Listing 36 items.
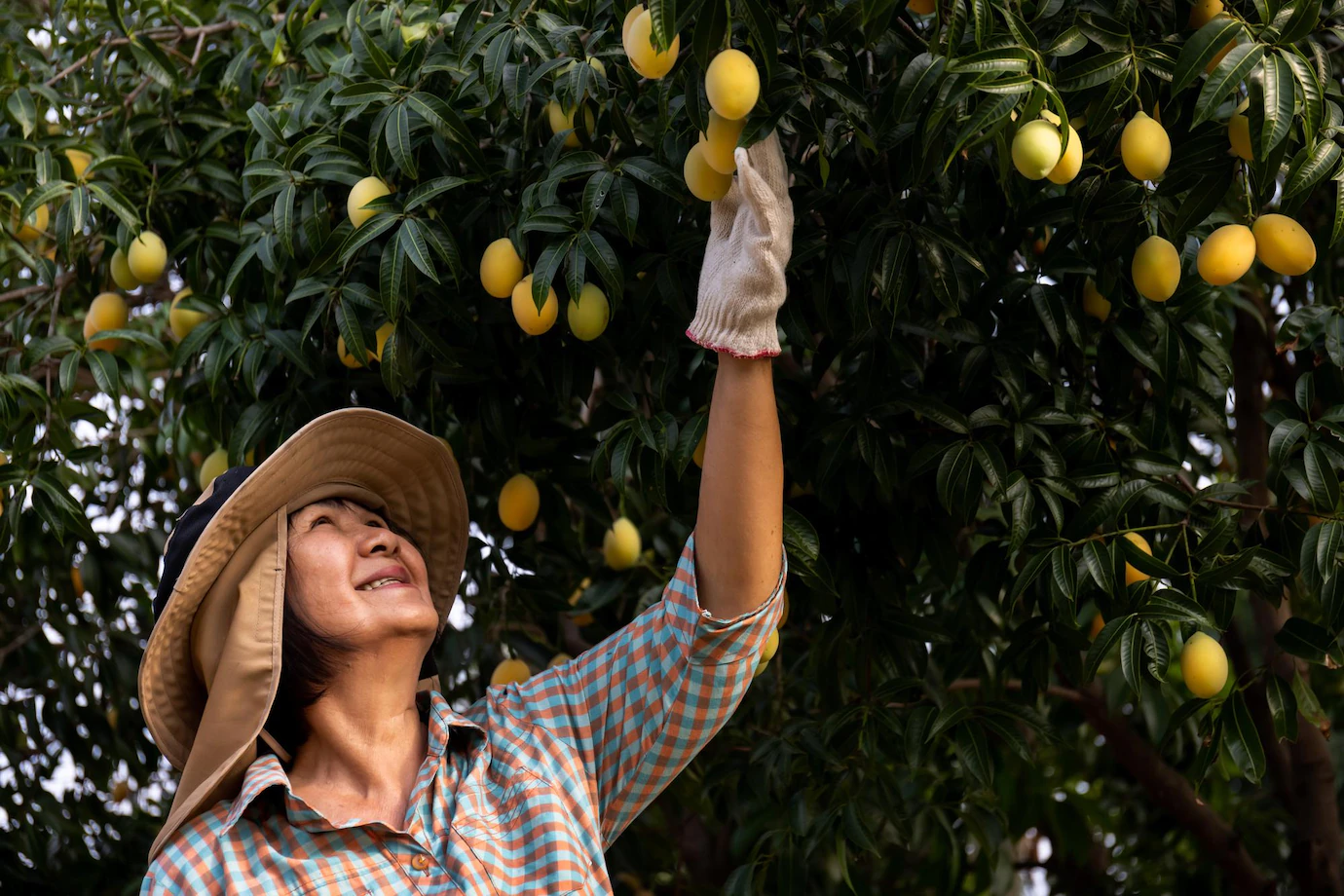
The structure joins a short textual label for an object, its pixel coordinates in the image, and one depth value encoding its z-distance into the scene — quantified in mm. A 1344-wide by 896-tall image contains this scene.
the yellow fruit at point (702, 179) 1872
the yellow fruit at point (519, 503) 2594
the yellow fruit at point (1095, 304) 2412
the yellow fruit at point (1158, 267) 2164
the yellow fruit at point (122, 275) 2791
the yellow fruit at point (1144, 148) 1918
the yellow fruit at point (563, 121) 2293
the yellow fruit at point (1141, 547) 2309
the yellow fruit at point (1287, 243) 2121
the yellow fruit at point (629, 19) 1828
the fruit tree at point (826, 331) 2008
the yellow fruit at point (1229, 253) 2109
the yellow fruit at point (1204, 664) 2227
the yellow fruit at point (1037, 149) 1804
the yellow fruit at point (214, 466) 2830
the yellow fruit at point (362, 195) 2311
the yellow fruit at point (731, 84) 1678
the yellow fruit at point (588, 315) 2225
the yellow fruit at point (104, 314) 2961
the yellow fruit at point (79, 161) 2973
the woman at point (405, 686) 1730
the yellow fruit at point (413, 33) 2557
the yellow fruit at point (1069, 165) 1905
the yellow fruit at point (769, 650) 2211
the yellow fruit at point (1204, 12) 1997
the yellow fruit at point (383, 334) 2359
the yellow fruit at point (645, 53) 1780
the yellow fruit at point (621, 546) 3035
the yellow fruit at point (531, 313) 2195
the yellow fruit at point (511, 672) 2785
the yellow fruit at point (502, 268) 2270
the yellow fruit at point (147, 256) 2725
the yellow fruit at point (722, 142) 1796
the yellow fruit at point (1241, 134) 1922
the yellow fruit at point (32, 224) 2664
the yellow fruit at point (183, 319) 2807
